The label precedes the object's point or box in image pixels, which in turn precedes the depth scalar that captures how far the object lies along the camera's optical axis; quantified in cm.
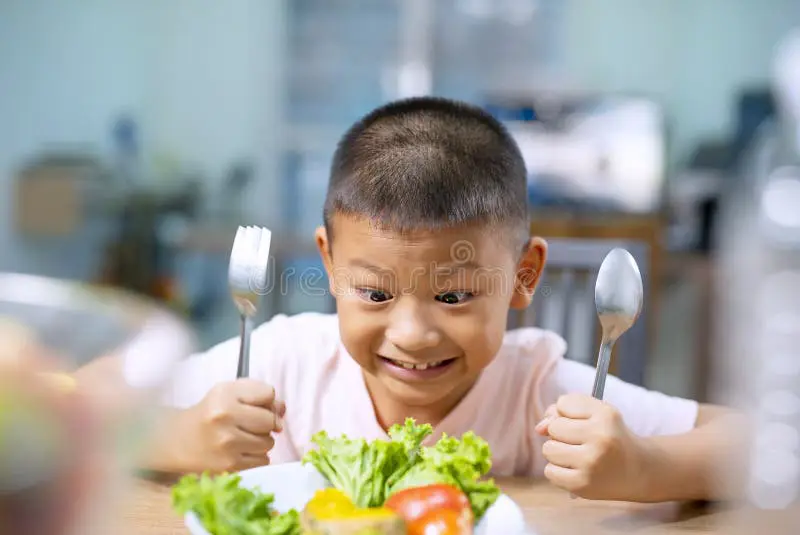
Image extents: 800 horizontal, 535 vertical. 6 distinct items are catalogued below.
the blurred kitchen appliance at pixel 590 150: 373
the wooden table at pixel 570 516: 68
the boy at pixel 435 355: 78
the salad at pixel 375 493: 55
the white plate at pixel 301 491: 61
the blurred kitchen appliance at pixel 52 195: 346
